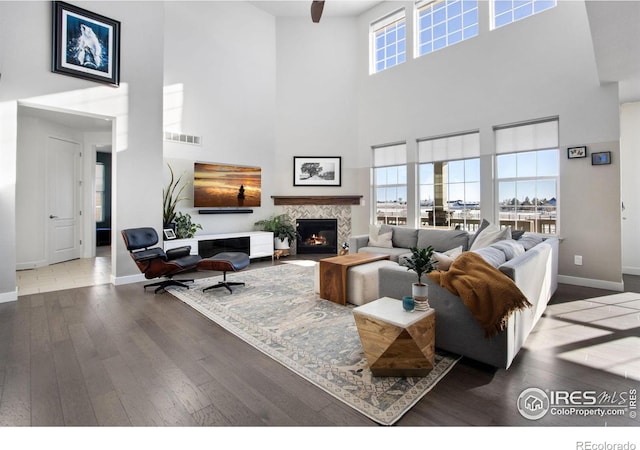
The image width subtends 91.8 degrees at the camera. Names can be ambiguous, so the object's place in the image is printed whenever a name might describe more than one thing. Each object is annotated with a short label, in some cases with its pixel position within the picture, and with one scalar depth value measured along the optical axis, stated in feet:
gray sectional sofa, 7.06
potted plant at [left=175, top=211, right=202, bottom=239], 18.31
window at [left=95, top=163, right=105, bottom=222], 31.55
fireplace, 24.43
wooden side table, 6.49
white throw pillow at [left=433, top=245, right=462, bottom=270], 7.83
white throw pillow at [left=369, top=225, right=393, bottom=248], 18.35
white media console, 18.07
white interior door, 19.71
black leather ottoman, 13.10
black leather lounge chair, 13.30
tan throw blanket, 6.55
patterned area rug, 6.14
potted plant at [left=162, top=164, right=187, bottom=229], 18.02
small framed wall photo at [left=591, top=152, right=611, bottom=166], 13.79
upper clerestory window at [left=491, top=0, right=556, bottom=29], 15.96
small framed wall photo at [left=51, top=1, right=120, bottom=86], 13.10
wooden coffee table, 11.86
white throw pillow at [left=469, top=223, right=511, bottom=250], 13.04
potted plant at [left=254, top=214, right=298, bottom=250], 22.66
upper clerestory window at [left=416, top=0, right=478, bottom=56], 18.80
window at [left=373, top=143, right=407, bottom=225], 22.02
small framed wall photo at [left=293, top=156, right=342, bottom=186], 24.41
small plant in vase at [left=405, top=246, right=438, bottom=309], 7.16
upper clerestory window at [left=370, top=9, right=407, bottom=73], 22.43
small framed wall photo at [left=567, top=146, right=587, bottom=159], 14.44
